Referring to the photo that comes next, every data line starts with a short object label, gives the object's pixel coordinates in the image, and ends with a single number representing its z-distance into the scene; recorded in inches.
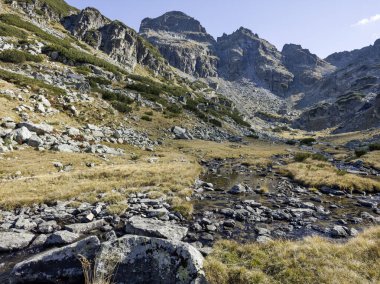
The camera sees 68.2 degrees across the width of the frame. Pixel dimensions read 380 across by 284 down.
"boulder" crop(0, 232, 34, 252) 402.1
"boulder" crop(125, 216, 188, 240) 421.1
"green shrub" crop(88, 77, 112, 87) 2097.6
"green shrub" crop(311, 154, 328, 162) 1532.7
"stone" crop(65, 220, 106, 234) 464.5
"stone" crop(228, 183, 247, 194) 825.2
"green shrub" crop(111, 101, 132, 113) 1875.0
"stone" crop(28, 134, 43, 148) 1013.2
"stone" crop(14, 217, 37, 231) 466.6
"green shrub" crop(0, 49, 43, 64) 1900.8
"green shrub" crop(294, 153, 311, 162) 1497.3
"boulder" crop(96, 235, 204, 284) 300.0
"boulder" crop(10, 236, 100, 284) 312.8
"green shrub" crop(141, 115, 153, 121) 1927.3
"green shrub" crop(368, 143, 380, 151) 1879.2
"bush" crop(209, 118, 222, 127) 2641.7
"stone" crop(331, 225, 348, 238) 503.8
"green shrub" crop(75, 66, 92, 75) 2280.5
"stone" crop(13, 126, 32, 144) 1003.9
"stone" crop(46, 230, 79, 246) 416.4
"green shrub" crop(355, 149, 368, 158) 1688.7
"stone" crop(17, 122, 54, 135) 1088.8
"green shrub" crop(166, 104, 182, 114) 2350.6
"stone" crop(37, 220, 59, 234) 461.8
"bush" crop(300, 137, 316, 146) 2925.7
